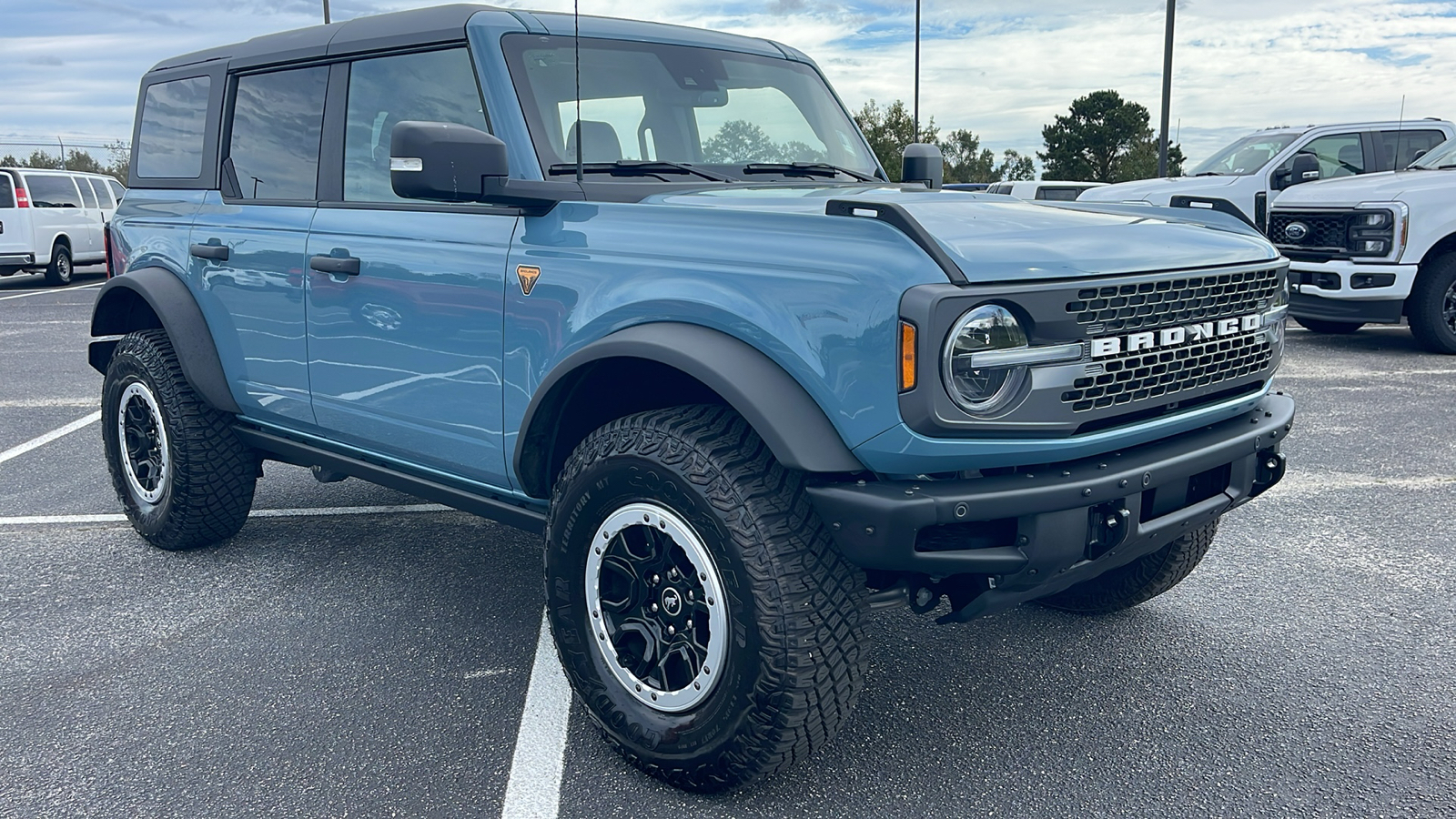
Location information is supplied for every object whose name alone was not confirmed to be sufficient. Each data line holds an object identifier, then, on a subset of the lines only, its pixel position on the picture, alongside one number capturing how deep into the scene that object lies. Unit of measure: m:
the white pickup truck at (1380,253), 9.11
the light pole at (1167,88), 20.87
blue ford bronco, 2.40
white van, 18.08
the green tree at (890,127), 41.79
